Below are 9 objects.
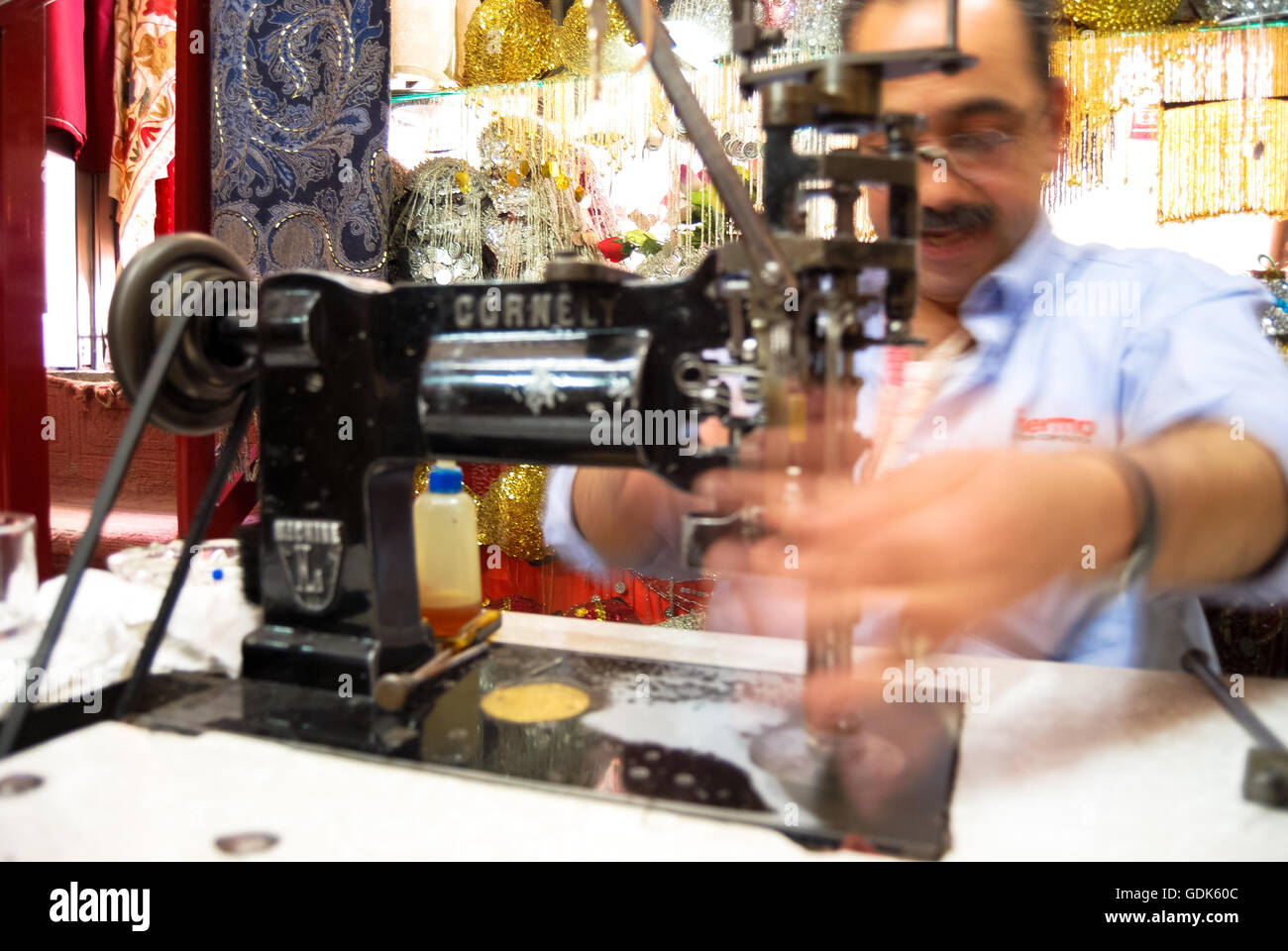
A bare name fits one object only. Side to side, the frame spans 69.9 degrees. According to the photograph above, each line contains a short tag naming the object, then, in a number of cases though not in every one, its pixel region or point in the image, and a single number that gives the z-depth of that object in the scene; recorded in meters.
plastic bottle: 1.00
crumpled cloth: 0.86
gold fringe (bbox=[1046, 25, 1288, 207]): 1.97
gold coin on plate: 0.80
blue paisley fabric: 2.27
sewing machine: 0.65
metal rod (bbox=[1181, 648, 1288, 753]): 0.71
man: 0.64
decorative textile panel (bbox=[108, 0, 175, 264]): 3.17
